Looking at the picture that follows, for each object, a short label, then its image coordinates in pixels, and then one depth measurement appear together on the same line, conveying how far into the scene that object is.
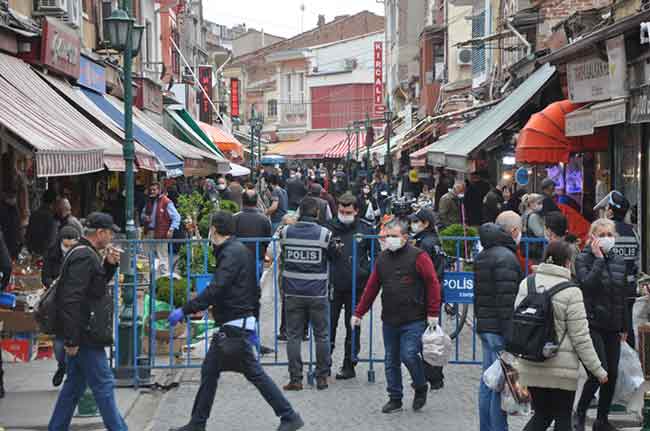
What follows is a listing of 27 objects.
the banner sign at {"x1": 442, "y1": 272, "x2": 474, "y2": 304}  11.25
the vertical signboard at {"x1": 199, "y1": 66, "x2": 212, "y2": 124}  45.53
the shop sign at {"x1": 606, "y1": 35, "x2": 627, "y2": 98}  14.24
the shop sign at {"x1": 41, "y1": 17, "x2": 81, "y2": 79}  16.58
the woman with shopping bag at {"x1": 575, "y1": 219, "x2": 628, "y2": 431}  8.59
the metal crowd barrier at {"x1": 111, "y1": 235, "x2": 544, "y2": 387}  10.91
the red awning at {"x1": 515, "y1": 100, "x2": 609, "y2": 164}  16.50
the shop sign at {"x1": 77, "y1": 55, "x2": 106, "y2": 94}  19.48
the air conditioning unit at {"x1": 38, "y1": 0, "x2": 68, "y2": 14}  17.55
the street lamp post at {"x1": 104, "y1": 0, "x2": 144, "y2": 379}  12.32
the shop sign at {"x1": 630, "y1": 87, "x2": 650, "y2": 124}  13.25
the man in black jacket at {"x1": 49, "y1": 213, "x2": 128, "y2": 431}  8.03
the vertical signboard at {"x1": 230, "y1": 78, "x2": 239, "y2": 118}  60.09
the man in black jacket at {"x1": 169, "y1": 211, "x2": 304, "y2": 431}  8.63
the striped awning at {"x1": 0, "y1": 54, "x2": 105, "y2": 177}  11.44
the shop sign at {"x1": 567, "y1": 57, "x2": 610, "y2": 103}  15.24
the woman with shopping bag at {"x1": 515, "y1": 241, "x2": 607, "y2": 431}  7.15
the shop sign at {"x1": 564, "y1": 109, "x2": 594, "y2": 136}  15.36
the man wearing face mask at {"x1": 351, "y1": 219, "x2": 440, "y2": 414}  9.66
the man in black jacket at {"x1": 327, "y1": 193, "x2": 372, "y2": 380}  11.31
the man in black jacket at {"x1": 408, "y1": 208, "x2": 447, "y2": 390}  11.20
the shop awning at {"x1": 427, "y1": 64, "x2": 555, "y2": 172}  19.77
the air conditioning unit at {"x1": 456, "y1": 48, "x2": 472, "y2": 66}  34.78
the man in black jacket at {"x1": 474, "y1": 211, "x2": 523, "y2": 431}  8.43
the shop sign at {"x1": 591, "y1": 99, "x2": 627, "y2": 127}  14.14
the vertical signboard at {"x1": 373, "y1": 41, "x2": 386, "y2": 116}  59.89
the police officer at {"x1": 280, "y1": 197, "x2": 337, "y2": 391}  10.63
